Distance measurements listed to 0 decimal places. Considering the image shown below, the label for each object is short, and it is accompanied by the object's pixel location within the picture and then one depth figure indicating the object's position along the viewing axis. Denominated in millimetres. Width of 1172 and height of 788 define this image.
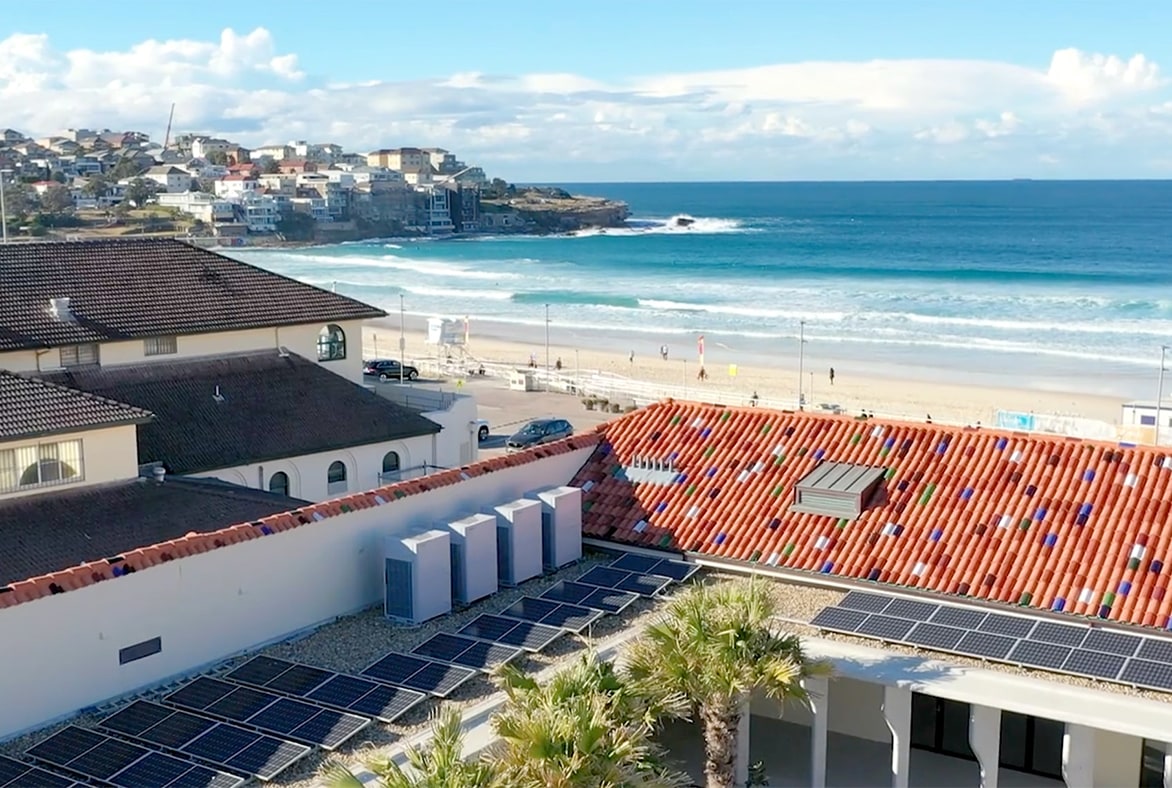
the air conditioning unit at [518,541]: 19656
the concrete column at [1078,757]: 14656
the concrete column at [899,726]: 15414
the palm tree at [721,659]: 13016
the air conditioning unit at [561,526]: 20594
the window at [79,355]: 26094
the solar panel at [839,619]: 16938
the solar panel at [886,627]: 16641
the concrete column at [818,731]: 15711
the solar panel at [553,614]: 17516
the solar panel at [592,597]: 18344
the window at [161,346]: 27578
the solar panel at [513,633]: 16766
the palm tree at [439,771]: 9602
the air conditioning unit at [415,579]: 17906
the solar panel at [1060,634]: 16375
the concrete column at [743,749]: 15906
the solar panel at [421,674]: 15148
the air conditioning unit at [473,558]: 18656
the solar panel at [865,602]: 17750
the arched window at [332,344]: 31188
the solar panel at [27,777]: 12773
